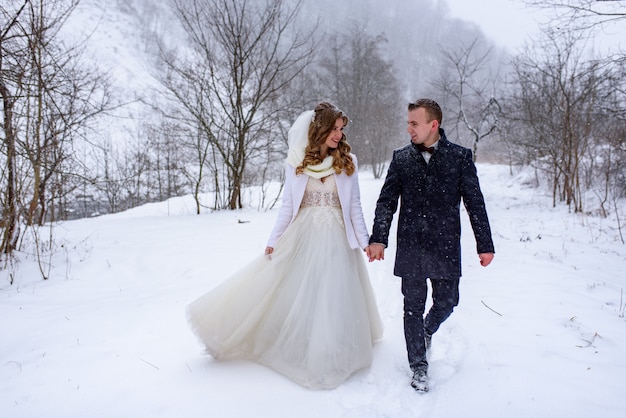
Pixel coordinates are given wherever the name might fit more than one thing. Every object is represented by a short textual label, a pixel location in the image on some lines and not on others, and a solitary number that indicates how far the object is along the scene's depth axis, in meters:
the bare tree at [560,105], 9.81
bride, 2.56
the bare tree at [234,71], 9.82
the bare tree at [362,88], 26.17
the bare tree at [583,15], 5.81
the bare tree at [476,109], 11.44
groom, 2.46
